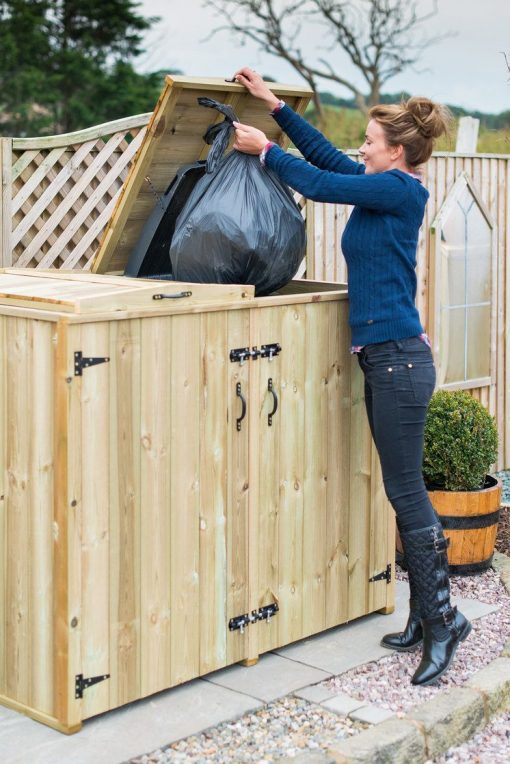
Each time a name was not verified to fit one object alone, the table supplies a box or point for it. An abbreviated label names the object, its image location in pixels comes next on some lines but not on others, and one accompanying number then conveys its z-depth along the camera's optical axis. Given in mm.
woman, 3627
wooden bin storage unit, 3178
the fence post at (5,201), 4477
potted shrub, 4914
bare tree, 22125
